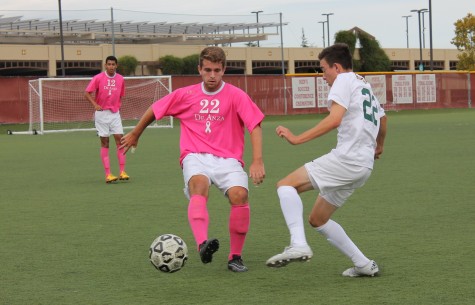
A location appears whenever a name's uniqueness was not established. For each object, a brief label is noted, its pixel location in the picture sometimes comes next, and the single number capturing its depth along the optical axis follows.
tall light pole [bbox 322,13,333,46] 92.70
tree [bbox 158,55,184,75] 70.19
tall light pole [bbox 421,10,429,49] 79.69
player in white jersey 6.71
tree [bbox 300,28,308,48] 120.80
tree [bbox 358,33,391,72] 65.38
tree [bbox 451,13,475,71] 69.06
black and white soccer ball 6.84
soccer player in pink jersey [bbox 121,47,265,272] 7.18
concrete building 70.19
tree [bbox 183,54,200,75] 70.62
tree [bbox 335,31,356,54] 62.78
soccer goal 37.15
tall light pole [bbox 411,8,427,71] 74.19
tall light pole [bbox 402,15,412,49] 108.31
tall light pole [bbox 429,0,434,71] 60.40
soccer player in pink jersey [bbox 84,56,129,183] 15.65
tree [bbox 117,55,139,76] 66.56
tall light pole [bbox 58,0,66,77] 51.94
